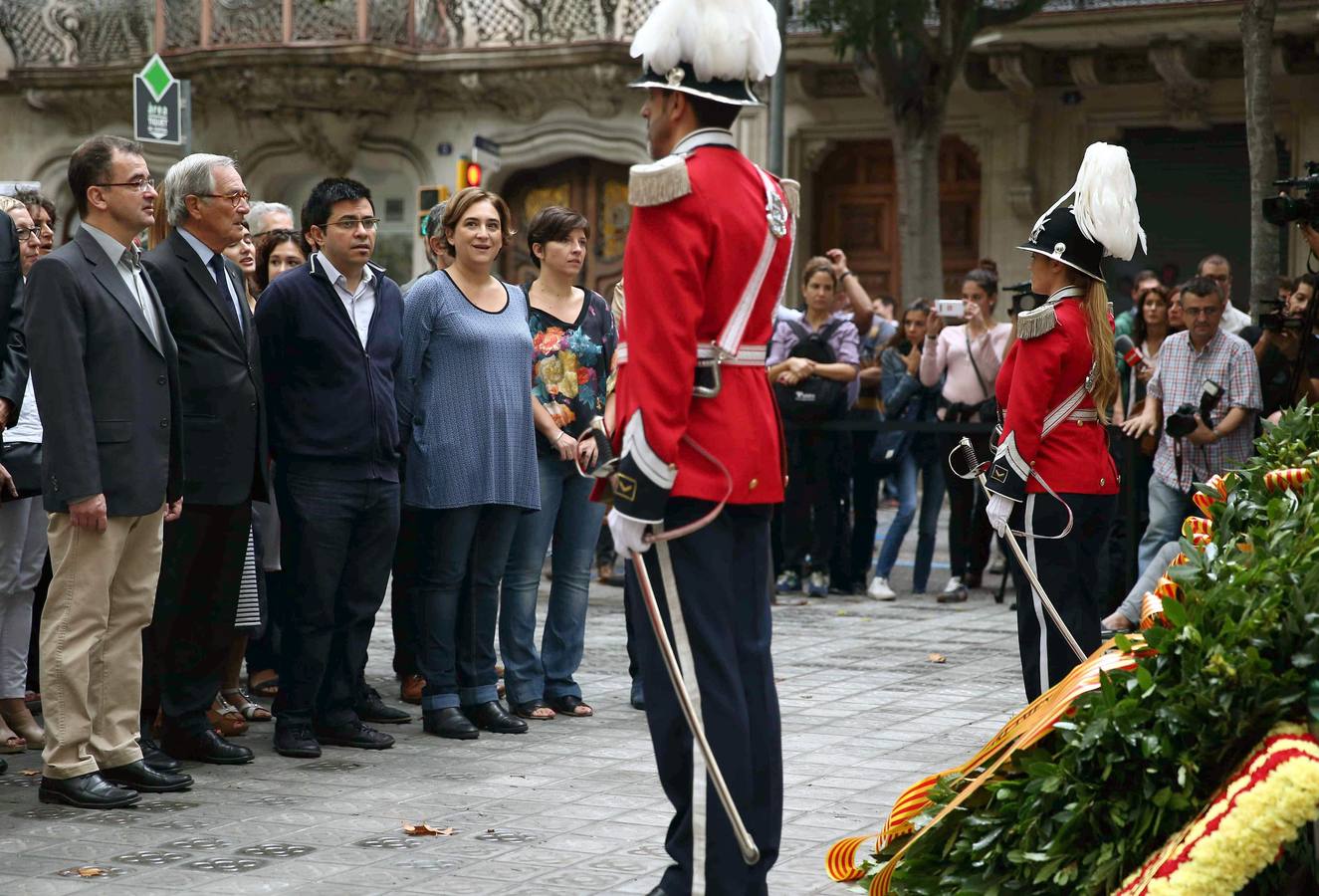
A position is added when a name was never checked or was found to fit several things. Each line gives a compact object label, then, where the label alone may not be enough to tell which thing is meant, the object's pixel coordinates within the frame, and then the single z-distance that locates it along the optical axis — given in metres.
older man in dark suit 6.65
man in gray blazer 5.93
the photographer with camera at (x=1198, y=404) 10.20
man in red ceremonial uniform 4.35
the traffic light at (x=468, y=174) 18.98
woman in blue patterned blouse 7.40
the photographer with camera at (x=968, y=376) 12.12
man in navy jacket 7.03
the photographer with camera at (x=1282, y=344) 9.65
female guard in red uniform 6.43
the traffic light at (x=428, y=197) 18.34
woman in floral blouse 7.89
